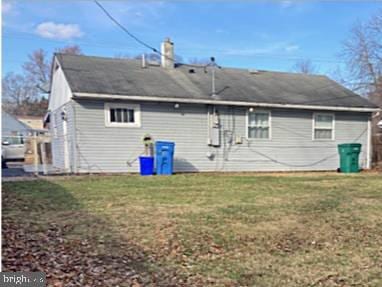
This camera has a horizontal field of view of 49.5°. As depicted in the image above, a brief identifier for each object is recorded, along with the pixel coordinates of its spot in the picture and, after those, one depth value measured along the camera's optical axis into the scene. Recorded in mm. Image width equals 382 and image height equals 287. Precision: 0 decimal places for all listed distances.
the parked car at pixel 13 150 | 20130
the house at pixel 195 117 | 12906
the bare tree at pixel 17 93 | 46625
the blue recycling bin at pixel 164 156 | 12680
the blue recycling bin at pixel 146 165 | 12414
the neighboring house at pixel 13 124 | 35709
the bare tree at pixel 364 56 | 24188
